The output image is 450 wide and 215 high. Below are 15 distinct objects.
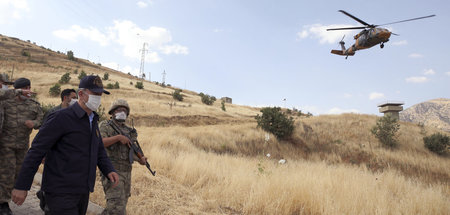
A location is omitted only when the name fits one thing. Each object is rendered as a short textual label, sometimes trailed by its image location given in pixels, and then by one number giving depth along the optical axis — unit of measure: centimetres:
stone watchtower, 2823
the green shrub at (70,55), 7594
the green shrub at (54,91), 3103
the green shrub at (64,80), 3834
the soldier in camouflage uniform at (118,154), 334
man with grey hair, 224
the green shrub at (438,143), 1955
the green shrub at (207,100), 4928
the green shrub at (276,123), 1970
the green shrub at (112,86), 3900
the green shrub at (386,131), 2005
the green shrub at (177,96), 4319
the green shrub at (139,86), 4772
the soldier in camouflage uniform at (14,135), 414
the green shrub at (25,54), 6149
